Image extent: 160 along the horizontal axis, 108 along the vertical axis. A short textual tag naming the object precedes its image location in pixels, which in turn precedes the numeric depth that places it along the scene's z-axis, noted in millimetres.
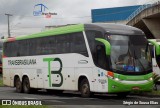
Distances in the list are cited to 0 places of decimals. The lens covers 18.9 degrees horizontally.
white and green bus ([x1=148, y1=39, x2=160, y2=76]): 29684
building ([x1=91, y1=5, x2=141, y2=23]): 111562
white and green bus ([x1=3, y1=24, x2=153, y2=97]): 19953
